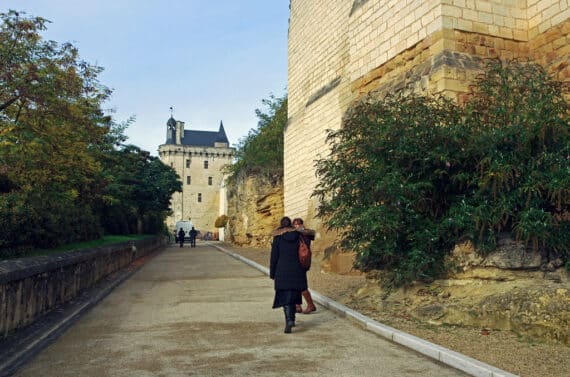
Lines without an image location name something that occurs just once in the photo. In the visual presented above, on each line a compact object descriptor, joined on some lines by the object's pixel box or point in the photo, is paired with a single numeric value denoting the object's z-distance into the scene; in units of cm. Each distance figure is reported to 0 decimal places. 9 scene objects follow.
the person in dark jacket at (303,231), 795
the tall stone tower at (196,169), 8900
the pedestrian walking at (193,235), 4295
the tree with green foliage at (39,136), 1109
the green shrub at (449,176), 758
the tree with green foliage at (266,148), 3299
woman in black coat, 741
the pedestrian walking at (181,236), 4258
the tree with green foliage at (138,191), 2734
